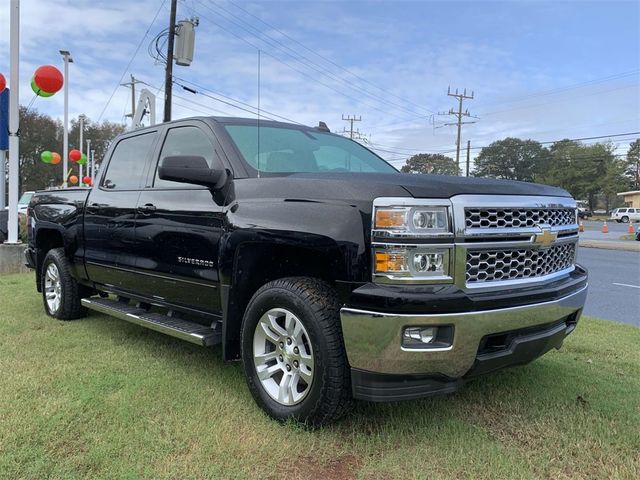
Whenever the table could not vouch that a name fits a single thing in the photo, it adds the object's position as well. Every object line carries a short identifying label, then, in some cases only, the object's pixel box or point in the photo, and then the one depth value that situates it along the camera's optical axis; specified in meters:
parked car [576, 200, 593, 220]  64.22
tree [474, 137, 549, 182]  78.62
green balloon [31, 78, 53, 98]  11.18
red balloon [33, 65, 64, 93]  10.78
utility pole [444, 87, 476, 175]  55.06
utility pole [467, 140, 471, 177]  56.60
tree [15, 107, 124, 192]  58.16
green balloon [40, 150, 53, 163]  23.43
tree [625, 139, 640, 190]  85.31
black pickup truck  2.59
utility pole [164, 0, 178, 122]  21.34
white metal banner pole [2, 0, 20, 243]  9.53
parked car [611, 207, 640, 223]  55.84
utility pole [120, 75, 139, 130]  45.25
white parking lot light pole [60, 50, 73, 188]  18.92
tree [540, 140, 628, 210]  79.31
